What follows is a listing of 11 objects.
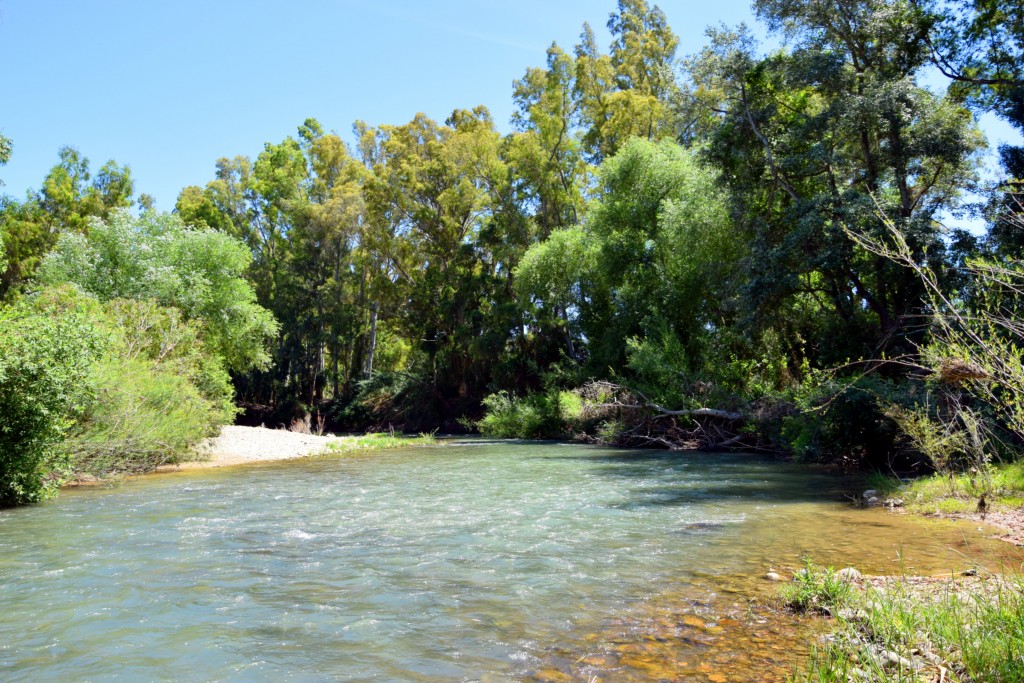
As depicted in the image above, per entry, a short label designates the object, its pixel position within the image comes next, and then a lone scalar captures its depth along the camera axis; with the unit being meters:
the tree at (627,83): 35.88
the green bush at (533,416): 28.19
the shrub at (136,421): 14.09
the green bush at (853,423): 14.50
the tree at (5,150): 15.96
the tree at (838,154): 18.47
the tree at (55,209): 40.81
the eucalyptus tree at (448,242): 39.88
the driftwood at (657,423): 21.88
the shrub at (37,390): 10.35
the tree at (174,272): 26.64
